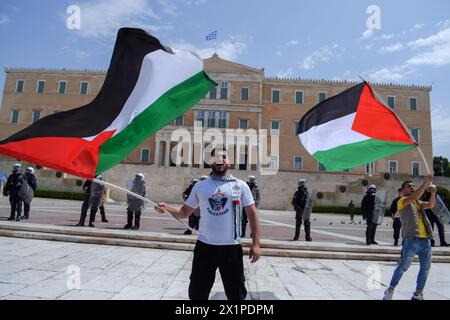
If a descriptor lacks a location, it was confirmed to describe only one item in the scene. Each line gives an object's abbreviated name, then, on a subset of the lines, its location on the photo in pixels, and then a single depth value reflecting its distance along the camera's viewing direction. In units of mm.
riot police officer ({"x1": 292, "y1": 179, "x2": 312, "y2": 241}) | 8875
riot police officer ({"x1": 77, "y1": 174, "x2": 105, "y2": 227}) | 9438
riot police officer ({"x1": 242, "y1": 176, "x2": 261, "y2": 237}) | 9600
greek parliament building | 39125
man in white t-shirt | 2824
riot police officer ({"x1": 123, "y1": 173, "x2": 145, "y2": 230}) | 9281
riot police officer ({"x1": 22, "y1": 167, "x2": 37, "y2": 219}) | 10047
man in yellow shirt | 4117
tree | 61419
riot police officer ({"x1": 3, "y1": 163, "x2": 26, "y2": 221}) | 9453
